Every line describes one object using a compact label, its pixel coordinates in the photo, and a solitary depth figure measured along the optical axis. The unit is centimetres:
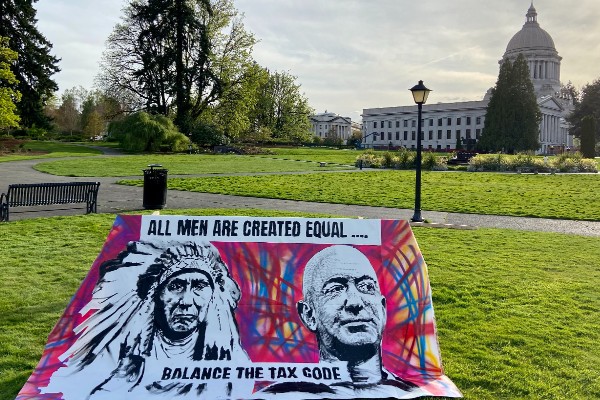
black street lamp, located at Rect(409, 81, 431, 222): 1280
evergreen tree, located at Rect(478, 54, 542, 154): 6556
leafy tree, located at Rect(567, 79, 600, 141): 9762
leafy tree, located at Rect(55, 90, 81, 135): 8550
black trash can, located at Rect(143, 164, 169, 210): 1371
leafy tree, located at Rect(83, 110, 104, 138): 7538
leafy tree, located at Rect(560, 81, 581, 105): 13500
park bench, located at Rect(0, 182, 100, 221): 1238
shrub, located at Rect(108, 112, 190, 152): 4662
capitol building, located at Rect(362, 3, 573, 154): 11094
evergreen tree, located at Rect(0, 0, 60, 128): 4659
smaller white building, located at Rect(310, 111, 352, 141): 16662
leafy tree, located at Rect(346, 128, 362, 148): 9260
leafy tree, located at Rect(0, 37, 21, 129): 3631
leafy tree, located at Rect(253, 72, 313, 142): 8019
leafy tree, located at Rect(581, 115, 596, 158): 5866
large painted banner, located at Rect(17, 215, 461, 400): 360
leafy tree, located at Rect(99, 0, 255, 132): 5222
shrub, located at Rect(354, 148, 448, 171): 3516
